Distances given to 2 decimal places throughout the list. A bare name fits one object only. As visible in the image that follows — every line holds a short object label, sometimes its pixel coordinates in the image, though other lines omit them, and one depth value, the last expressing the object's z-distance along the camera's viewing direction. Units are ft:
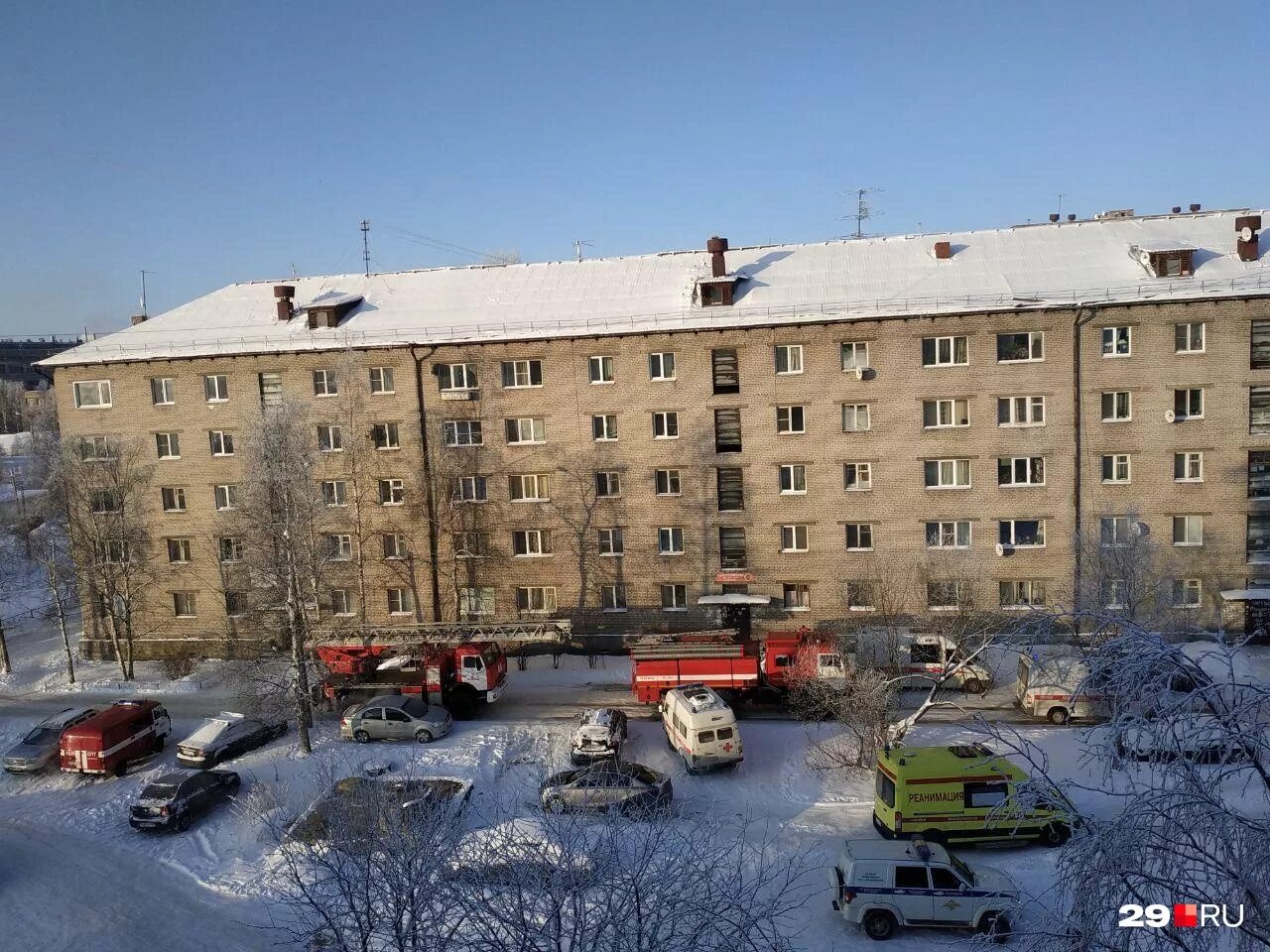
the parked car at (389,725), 79.87
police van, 49.21
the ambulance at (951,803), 57.93
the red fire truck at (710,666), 84.94
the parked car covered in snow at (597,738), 71.51
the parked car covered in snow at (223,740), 75.46
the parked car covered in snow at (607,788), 59.36
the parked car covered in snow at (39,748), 75.97
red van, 74.23
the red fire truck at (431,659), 88.48
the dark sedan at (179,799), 64.34
